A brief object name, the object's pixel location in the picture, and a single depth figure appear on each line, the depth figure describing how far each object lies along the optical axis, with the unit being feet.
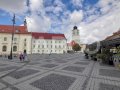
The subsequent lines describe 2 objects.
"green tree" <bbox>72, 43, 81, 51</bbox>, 208.54
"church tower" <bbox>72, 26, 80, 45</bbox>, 226.70
